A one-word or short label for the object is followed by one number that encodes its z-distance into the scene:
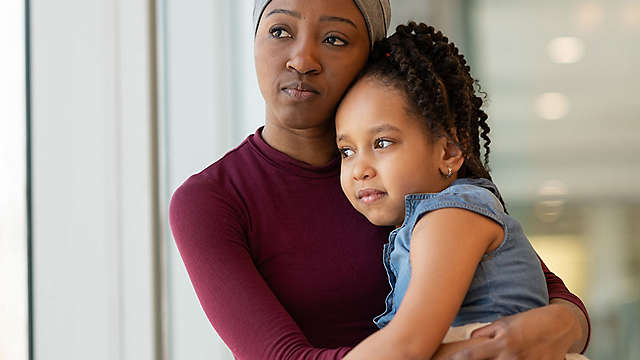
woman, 1.77
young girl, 1.65
